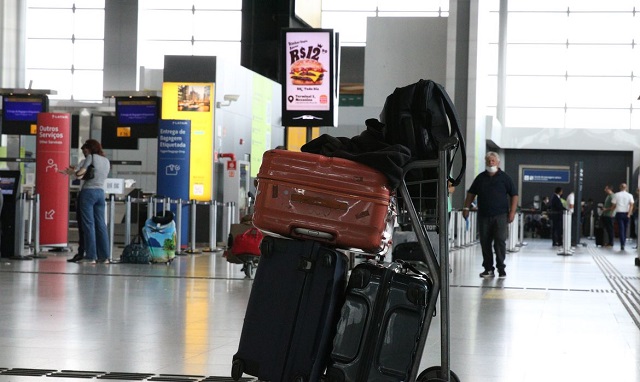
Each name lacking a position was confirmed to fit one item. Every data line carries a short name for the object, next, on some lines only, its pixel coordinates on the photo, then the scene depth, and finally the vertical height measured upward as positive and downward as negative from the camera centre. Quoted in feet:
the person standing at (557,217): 94.53 -3.75
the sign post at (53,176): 57.11 -0.65
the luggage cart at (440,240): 13.14 -0.84
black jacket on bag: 12.69 +0.27
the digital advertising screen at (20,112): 71.92 +3.46
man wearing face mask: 44.62 -1.39
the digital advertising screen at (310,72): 49.19 +4.59
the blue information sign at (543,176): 132.57 +0.08
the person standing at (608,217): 94.69 -3.56
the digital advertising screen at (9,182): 51.11 -0.94
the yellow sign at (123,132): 81.05 +2.59
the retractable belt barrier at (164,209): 52.14 -2.77
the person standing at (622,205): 94.54 -2.38
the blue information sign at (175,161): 65.26 +0.36
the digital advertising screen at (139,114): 80.18 +4.00
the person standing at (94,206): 48.21 -1.89
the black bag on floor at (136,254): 48.98 -4.09
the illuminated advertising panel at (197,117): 75.00 +3.54
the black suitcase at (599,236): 101.64 -5.66
